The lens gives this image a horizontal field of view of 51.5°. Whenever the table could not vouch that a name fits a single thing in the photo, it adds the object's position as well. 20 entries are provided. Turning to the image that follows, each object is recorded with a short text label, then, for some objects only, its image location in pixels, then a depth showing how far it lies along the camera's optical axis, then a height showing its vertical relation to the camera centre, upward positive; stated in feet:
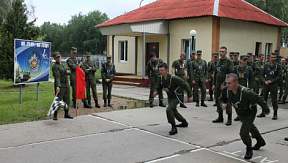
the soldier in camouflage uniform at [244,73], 29.50 -1.32
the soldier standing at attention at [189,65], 38.45 -0.67
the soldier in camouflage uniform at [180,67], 36.63 -0.90
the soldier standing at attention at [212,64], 37.45 -0.50
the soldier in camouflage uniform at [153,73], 36.94 -1.67
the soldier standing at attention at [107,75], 35.96 -1.90
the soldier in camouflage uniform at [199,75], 37.96 -1.94
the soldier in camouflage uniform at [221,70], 30.04 -1.01
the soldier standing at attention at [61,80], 28.89 -2.11
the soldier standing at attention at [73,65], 33.75 -0.70
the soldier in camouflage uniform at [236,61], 32.53 -0.09
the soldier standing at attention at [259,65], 41.91 -0.69
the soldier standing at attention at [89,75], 35.40 -1.92
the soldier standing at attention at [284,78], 39.95 -2.61
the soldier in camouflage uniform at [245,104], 17.87 -2.68
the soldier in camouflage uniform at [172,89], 23.54 -2.36
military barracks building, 57.16 +6.39
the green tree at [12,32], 53.16 +4.86
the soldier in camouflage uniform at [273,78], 31.27 -1.93
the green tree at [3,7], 123.07 +23.14
